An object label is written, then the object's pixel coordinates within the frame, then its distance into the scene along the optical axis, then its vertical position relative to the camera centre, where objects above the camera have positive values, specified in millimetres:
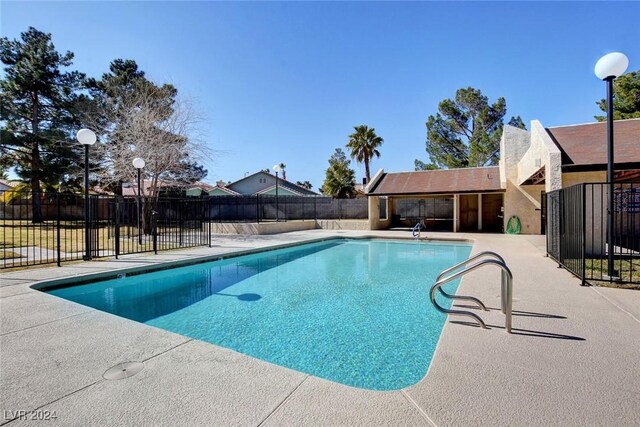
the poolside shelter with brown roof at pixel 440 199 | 19859 +983
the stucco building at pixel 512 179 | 10166 +1521
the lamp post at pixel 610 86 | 6291 +2536
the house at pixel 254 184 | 38603 +3382
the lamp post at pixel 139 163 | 12117 +1878
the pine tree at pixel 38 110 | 22469 +7469
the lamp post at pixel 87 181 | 9334 +955
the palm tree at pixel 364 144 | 35500 +7537
